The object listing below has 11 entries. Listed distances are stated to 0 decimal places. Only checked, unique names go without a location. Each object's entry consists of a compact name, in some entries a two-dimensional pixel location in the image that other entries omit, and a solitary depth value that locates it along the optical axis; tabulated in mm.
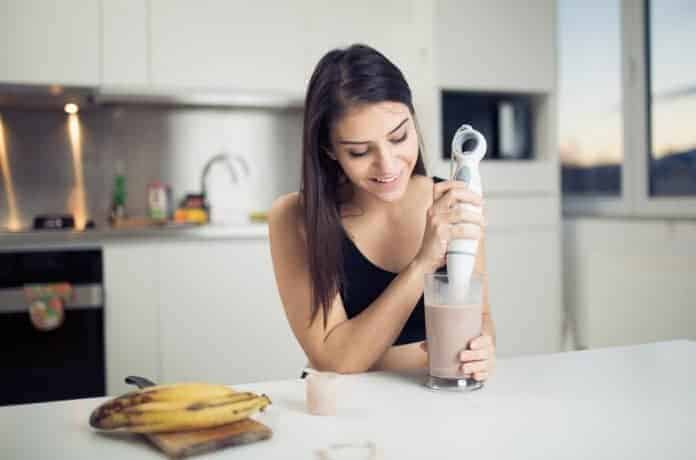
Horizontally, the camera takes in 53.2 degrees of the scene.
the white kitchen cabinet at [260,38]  2877
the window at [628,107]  2920
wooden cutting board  722
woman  1184
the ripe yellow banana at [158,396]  762
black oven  2604
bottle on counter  3020
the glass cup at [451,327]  970
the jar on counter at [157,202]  3061
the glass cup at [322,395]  867
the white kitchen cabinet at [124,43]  2801
